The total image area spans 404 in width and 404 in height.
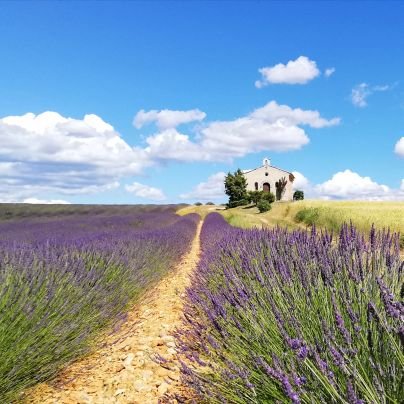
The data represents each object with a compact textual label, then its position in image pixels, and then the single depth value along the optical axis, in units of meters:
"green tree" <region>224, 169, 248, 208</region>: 43.19
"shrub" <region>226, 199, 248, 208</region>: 41.69
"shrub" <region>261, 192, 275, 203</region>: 39.50
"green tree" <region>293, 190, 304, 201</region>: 47.65
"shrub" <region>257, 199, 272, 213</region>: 31.92
